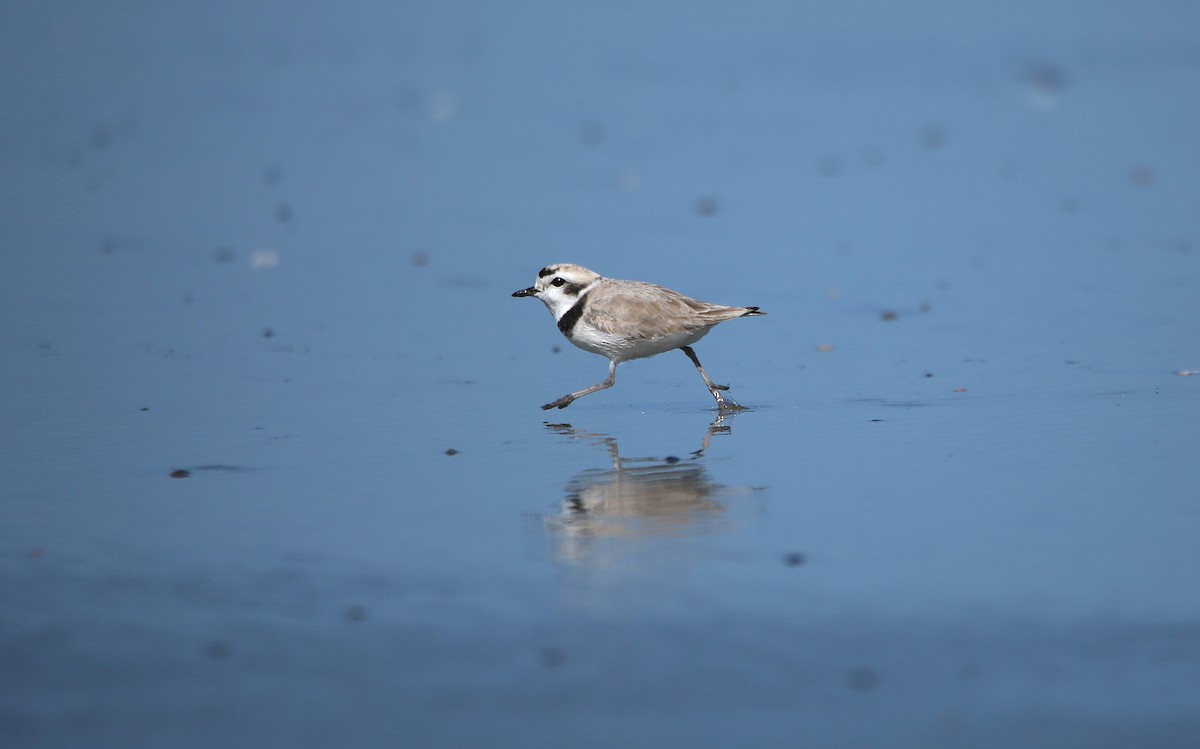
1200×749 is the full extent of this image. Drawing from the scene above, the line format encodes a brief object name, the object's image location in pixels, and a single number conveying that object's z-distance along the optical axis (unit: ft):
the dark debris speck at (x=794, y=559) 44.37
